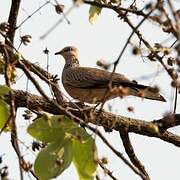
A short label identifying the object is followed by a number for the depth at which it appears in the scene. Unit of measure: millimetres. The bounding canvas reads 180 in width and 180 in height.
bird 11148
